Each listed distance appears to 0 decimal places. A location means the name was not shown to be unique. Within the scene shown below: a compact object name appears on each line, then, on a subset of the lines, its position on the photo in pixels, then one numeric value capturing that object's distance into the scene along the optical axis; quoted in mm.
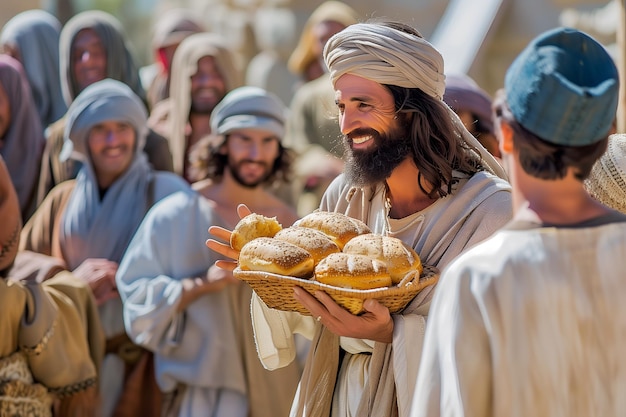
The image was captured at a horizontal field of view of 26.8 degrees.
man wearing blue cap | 2758
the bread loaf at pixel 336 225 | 3875
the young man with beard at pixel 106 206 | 6492
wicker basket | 3631
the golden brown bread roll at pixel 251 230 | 4039
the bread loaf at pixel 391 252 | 3674
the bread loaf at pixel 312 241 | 3771
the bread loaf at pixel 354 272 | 3621
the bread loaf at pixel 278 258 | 3682
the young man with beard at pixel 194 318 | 6188
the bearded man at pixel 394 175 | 3922
